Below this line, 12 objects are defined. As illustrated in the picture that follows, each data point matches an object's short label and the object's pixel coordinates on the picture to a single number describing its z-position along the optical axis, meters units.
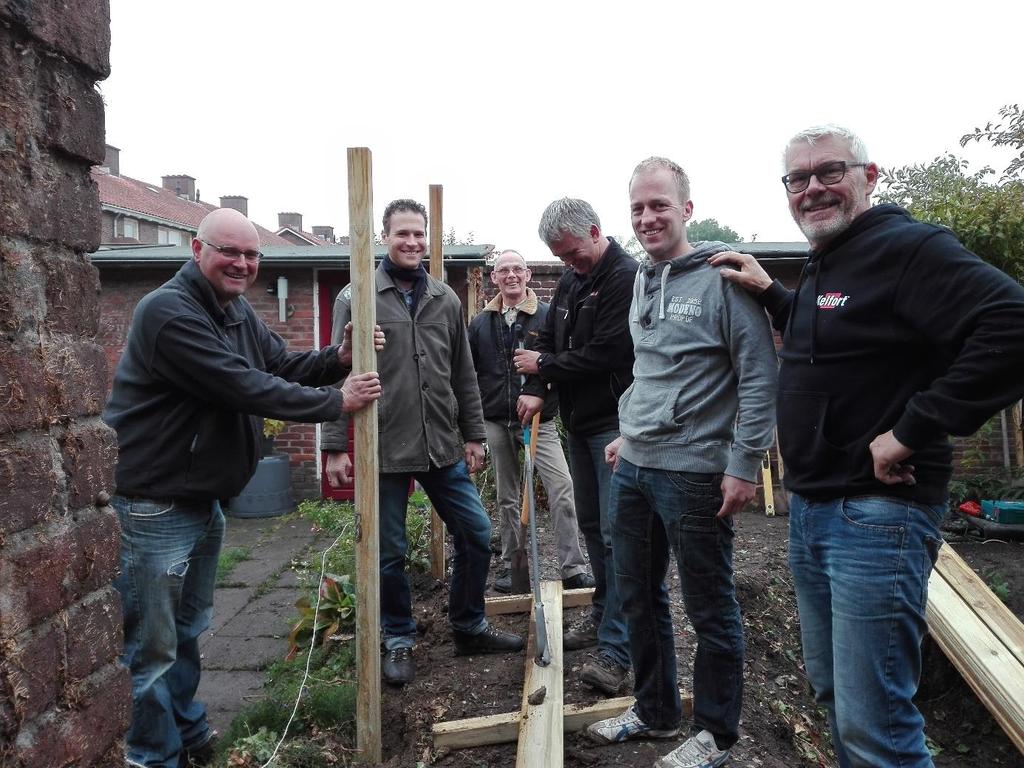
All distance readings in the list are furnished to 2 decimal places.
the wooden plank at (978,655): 3.64
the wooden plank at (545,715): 2.77
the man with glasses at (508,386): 5.27
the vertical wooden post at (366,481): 2.90
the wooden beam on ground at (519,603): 4.46
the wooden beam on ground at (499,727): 3.11
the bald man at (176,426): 2.79
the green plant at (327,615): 4.56
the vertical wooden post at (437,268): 4.73
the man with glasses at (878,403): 1.77
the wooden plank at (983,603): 4.09
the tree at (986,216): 6.37
